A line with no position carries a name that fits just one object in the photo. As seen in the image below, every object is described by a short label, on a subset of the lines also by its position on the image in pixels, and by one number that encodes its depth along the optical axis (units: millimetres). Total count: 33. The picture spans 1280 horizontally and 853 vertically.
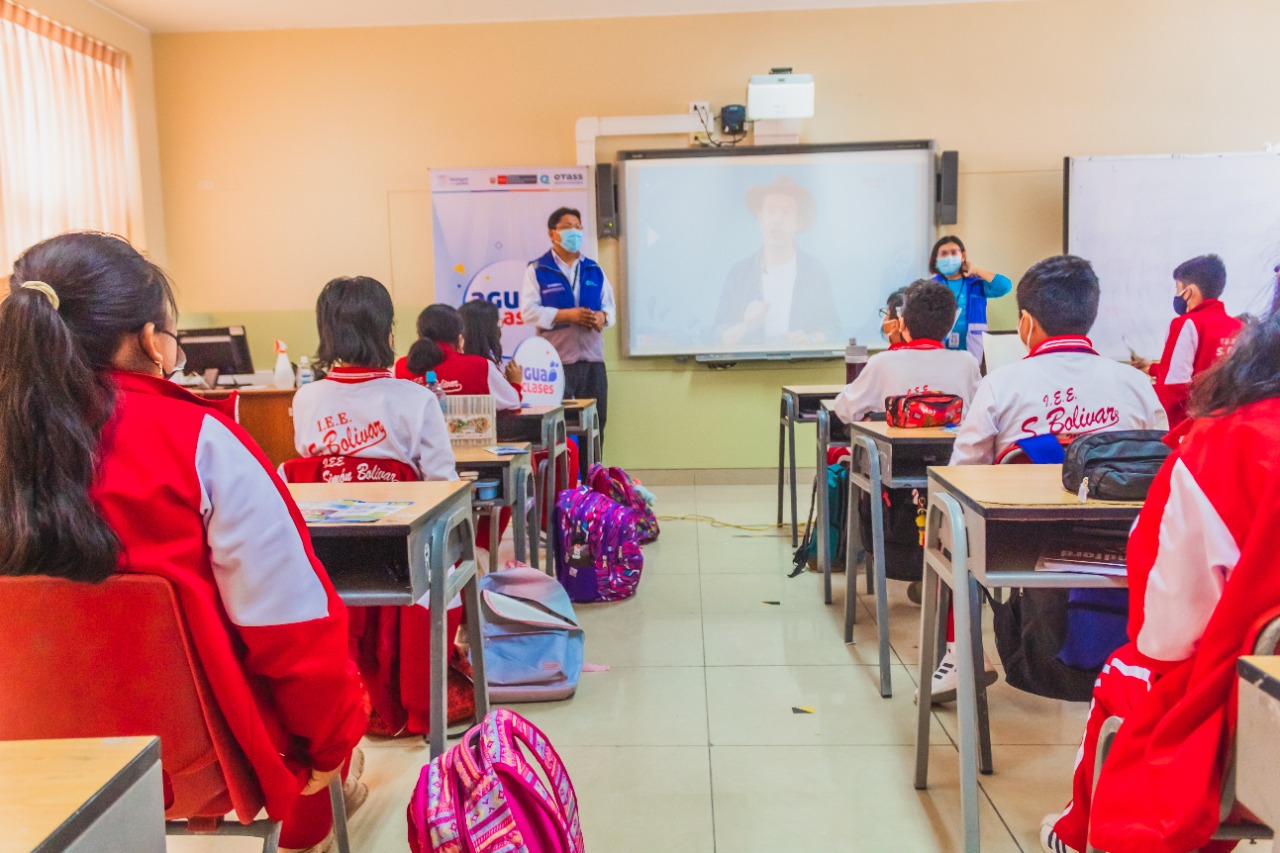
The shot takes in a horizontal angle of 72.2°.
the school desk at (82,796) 521
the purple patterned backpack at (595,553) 3281
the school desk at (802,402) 3766
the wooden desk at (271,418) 4684
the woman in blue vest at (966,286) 4930
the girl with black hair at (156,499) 936
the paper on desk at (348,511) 1451
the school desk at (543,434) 3258
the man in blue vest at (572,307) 4938
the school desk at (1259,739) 738
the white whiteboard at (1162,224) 5293
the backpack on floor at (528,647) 2398
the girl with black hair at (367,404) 2137
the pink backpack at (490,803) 1231
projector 5336
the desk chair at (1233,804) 877
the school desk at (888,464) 2338
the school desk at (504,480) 2506
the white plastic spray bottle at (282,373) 4832
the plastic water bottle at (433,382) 2959
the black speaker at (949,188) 5398
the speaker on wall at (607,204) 5543
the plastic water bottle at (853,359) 3701
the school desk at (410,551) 1467
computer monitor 4766
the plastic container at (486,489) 2535
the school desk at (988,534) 1418
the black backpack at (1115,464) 1410
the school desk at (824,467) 3094
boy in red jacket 4297
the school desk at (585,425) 3996
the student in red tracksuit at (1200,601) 907
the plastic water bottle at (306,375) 4719
